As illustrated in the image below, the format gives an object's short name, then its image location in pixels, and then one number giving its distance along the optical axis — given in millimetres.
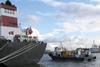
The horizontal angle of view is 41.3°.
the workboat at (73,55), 36358
